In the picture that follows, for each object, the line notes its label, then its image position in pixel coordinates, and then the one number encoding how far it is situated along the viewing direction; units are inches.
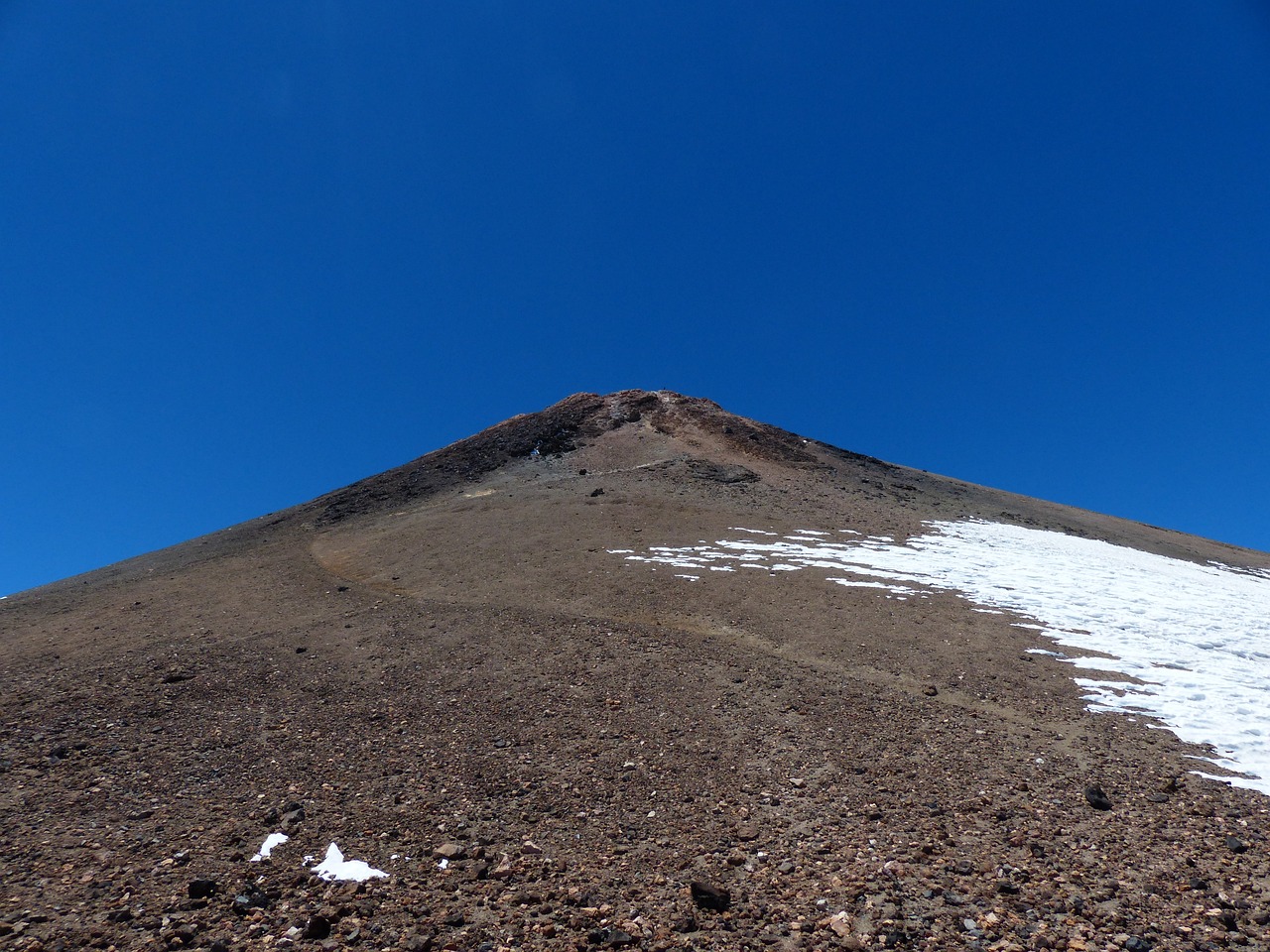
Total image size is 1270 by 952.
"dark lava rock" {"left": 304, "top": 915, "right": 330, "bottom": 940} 199.9
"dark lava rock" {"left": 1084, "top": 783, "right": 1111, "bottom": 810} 269.0
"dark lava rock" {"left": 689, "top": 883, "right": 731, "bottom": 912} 209.8
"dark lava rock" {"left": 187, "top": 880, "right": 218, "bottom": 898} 217.6
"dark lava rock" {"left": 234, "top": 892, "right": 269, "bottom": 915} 212.2
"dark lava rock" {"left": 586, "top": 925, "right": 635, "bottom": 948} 196.4
